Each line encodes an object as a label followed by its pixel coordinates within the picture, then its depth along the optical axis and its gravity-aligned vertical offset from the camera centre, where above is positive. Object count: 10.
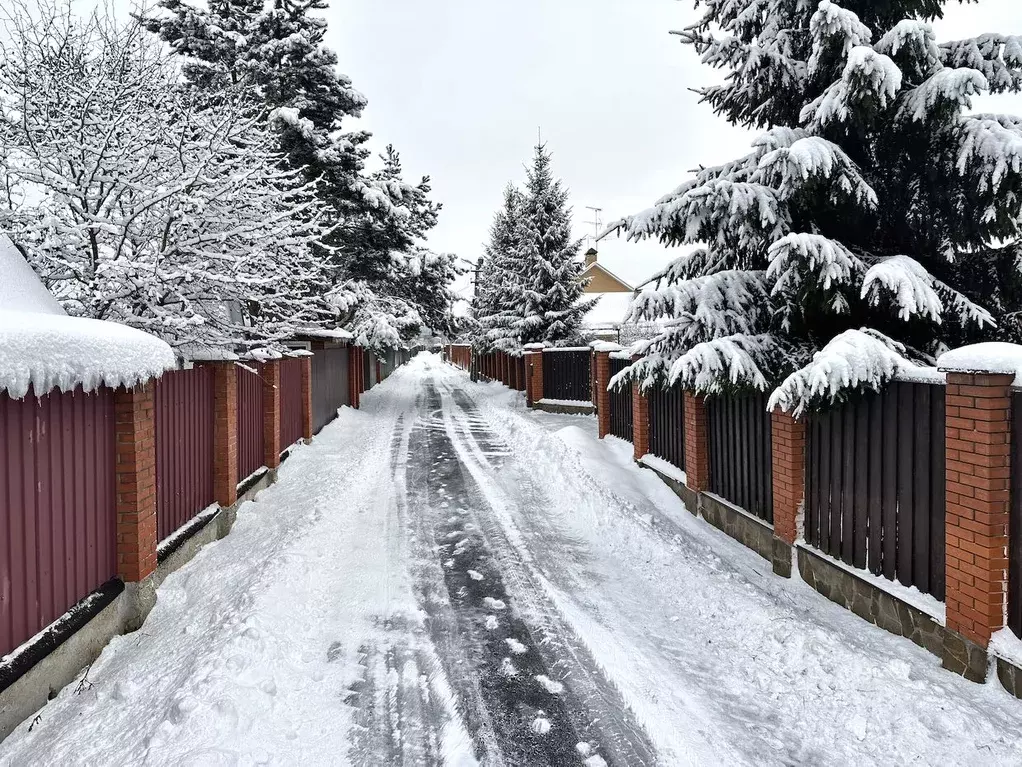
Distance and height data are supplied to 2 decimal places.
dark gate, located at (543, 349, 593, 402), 17.02 -0.05
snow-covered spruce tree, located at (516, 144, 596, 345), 20.05 +3.71
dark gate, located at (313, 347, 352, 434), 13.84 -0.31
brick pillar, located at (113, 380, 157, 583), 4.33 -0.86
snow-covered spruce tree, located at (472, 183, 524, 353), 21.55 +4.10
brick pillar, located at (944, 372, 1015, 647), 3.29 -0.76
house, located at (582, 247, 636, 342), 32.91 +5.68
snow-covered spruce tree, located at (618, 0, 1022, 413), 5.12 +1.72
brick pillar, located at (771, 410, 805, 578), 5.21 -1.01
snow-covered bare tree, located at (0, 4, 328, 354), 5.63 +1.94
